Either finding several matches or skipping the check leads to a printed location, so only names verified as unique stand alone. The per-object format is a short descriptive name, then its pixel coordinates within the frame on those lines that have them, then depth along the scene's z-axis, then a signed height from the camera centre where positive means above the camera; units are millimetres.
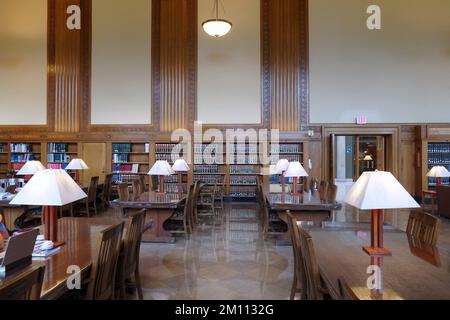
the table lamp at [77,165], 7327 -76
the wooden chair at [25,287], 1129 -438
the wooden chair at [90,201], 7055 -848
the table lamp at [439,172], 7266 -249
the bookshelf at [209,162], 9695 -24
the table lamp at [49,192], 2189 -206
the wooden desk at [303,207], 4578 -630
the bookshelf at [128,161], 10023 +13
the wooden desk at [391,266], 1603 -623
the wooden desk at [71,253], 1722 -609
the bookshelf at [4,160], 10391 +54
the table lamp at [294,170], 4918 -141
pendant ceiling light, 7641 +3103
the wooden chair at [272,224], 4945 -976
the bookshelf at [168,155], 9781 +186
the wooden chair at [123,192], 5238 -487
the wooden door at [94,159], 10070 +74
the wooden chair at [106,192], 8430 -766
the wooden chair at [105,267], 2023 -668
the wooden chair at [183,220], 5270 -972
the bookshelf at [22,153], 10344 +269
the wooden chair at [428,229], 2482 -527
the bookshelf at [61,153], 10297 +265
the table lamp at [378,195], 2010 -214
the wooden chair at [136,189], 5805 -481
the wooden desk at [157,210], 4926 -745
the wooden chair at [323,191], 5212 -491
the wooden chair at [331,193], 4738 -469
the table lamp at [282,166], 5987 -89
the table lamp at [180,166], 6357 -101
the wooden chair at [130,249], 2619 -713
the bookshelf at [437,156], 9328 +127
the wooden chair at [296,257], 2458 -735
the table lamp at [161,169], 5586 -129
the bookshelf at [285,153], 9602 +230
